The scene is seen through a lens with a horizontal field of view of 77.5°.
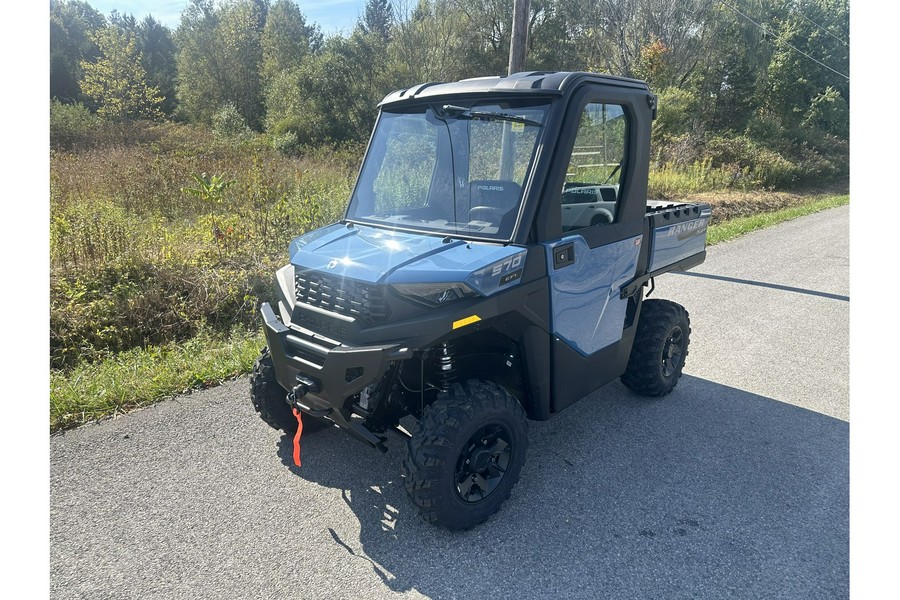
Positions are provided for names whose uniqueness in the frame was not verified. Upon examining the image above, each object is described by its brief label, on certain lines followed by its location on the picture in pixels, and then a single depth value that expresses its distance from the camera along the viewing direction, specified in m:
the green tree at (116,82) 23.69
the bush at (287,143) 20.02
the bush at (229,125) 24.56
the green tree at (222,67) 33.88
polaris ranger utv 2.59
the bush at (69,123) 20.41
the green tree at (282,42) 33.19
